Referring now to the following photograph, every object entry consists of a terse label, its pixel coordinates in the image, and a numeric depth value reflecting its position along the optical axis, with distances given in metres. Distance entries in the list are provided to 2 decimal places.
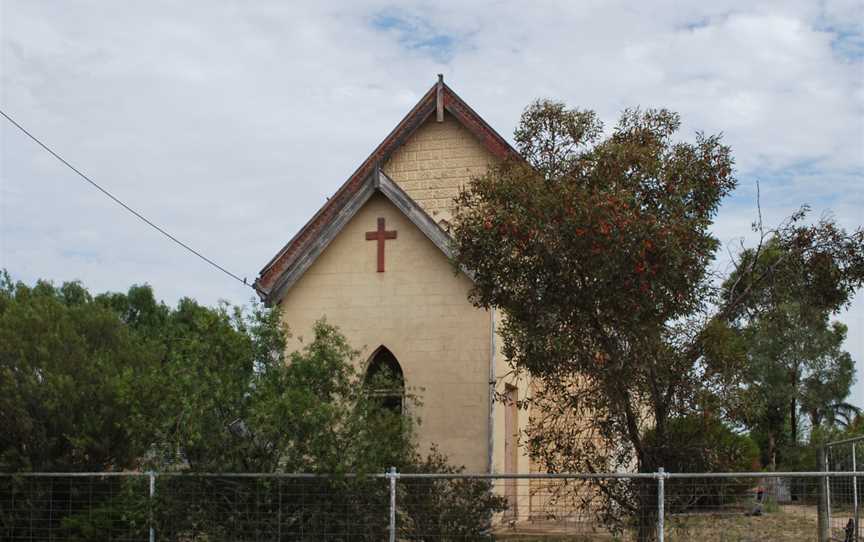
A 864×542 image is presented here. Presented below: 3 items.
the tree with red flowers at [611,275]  13.73
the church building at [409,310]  19.94
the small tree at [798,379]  47.59
